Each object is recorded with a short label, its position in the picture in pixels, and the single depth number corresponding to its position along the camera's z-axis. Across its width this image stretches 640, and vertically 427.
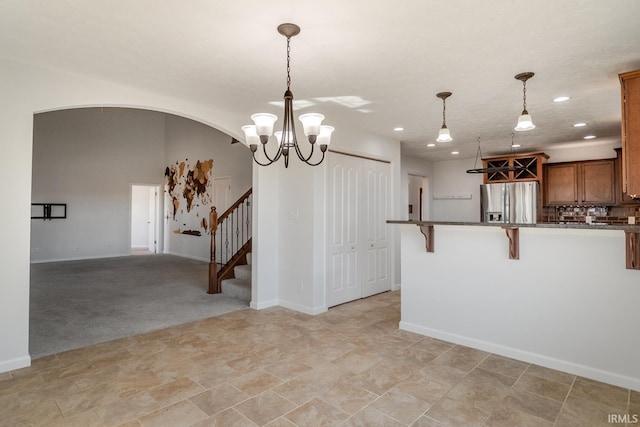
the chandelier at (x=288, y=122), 2.44
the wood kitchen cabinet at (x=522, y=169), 6.55
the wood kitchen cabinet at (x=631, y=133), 2.80
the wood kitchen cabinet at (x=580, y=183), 6.04
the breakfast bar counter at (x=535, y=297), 2.76
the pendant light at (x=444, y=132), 3.71
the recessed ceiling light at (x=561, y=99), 3.83
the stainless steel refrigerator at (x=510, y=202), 6.53
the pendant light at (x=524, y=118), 3.14
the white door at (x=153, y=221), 10.88
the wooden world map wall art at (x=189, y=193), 9.08
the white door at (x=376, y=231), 5.54
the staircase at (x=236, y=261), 5.52
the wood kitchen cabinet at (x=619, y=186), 5.71
